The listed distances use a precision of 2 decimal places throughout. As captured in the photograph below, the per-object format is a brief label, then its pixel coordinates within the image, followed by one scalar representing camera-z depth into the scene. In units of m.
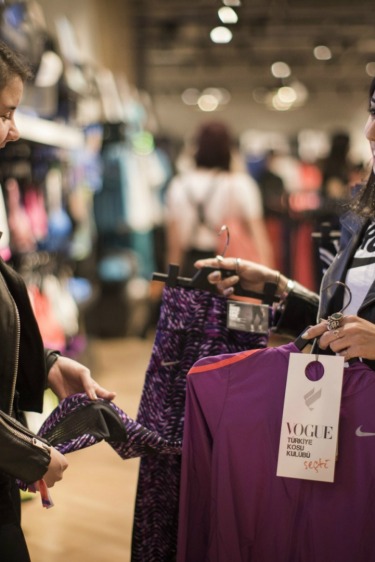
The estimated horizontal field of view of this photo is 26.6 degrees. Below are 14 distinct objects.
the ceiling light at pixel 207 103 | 17.20
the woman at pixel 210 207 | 4.45
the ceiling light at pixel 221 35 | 7.70
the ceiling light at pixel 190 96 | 16.40
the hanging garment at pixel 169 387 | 1.97
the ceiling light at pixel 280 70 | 13.44
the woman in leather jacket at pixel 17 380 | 1.44
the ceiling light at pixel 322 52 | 11.23
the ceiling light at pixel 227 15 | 5.60
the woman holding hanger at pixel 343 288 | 1.50
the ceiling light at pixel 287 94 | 15.68
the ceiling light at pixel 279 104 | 16.87
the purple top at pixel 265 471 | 1.50
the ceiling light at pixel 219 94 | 16.33
